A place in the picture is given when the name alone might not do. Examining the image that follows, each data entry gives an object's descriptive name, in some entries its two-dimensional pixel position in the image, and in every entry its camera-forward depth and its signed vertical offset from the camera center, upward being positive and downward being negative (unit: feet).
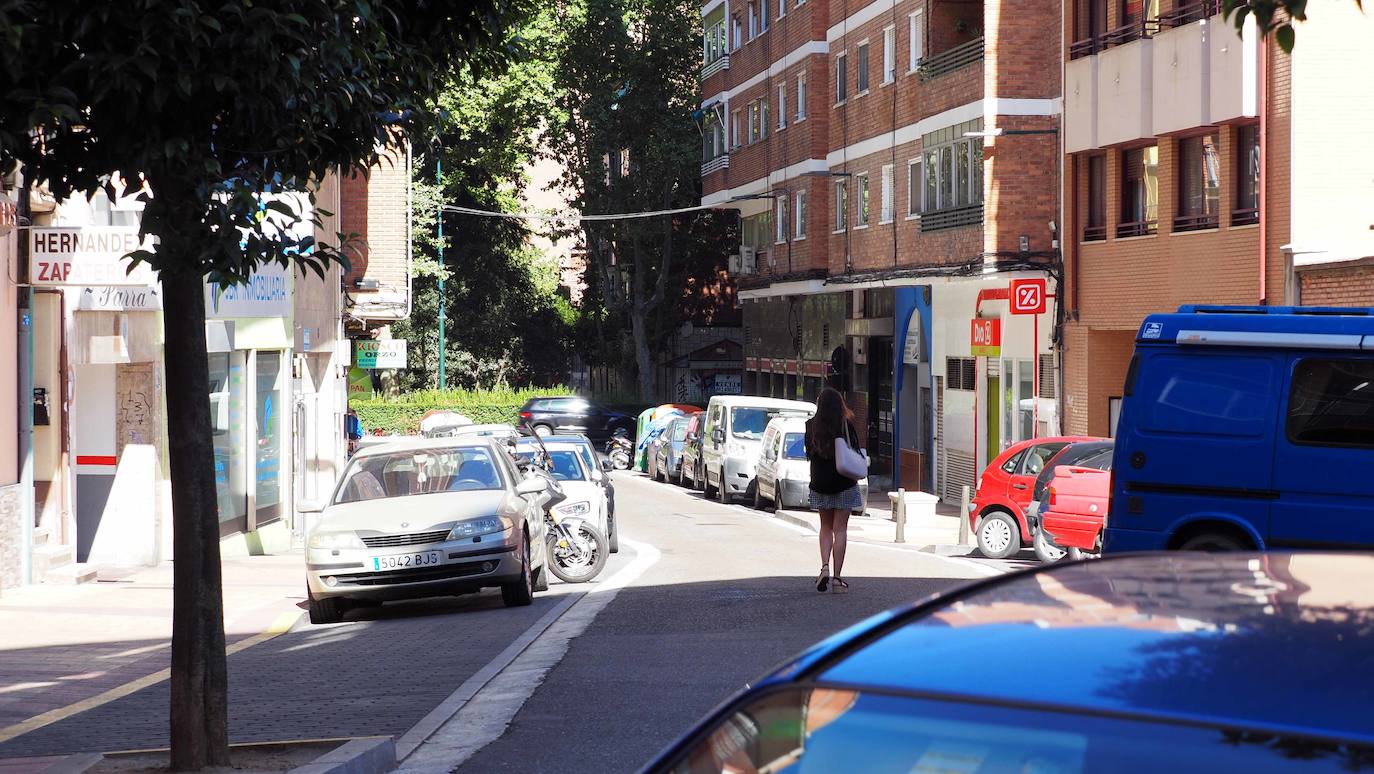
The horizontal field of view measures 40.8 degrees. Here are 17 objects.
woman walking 49.75 -2.95
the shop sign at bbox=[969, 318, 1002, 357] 100.23 +0.99
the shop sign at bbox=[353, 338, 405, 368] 147.95 +0.58
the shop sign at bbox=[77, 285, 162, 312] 65.36 +2.26
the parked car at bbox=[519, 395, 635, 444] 205.87 -6.49
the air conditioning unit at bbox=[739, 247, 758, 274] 178.70 +9.51
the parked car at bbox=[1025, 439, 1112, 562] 70.84 -4.18
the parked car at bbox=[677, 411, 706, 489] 140.56 -7.39
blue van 42.39 -1.86
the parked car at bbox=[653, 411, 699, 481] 154.81 -7.67
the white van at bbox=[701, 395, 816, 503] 123.95 -5.29
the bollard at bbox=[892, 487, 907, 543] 91.76 -7.95
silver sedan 51.93 -4.92
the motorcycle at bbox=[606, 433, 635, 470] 185.78 -9.36
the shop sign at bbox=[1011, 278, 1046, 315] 89.92 +2.76
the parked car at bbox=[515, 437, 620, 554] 67.87 -5.02
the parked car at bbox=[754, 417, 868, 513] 112.16 -6.51
